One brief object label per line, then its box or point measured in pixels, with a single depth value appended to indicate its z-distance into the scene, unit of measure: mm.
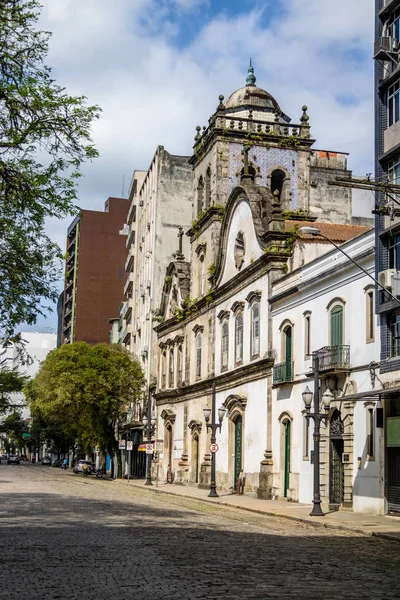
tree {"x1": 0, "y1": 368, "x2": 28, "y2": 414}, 101000
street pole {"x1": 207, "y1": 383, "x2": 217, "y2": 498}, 35769
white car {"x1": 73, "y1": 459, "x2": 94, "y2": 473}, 69850
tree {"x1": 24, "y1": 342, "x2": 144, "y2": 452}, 56312
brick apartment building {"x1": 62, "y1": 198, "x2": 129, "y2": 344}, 108625
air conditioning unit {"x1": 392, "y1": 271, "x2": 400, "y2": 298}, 24469
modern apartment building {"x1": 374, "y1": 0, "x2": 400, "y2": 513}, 24953
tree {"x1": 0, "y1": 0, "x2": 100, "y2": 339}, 16812
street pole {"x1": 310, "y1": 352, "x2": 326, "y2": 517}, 25330
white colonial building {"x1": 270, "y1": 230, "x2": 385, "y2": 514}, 26656
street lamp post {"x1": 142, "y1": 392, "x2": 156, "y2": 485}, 45769
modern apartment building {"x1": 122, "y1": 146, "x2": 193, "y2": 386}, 63188
